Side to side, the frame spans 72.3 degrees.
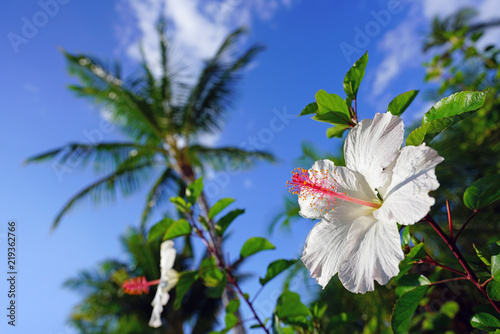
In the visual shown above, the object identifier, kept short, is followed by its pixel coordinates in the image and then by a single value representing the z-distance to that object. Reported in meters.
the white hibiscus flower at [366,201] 0.51
